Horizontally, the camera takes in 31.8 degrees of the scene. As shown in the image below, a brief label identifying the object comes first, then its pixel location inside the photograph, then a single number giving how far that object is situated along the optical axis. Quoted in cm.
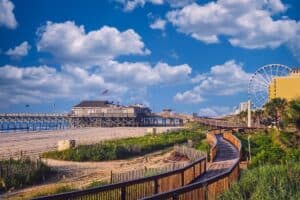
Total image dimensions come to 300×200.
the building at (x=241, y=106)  16070
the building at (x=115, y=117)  13988
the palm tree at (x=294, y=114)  2853
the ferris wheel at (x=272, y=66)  9669
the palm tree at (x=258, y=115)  10059
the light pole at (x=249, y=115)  8319
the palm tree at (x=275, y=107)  7779
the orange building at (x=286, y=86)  9900
